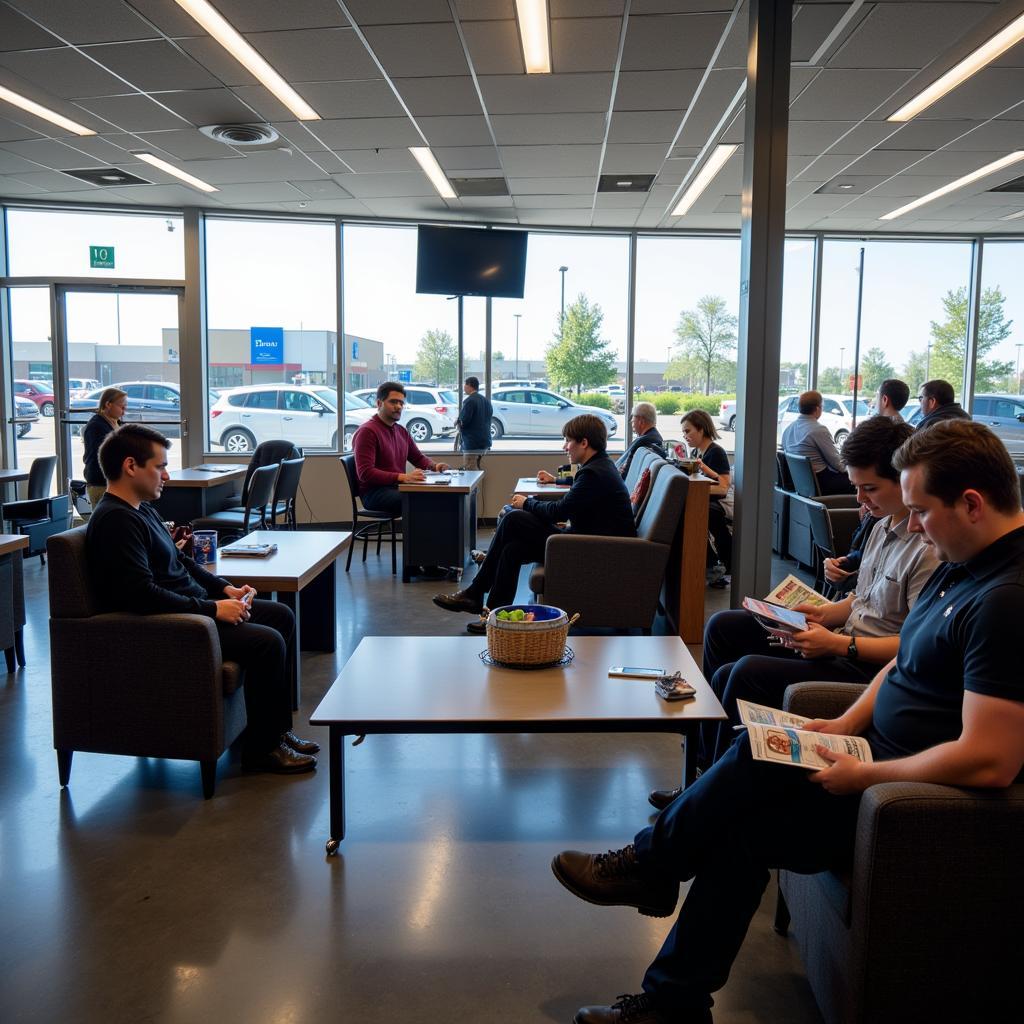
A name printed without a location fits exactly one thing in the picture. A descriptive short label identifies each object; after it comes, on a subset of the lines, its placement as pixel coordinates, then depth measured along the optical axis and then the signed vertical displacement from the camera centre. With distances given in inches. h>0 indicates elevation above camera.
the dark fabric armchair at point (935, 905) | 59.9 -34.5
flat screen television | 339.6 +58.0
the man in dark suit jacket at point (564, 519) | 176.2 -23.3
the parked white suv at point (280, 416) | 347.9 -4.5
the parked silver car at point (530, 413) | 373.4 -2.0
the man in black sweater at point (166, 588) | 109.1 -24.4
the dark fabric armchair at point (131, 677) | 109.0 -35.0
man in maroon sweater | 246.7 -14.4
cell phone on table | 107.0 -32.6
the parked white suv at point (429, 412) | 367.6 -2.2
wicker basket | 109.1 -29.5
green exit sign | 329.7 +55.6
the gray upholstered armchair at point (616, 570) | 173.5 -32.4
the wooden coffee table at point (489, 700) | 91.7 -33.0
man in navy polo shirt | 59.8 -25.0
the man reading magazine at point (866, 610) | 95.8 -23.2
